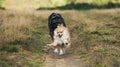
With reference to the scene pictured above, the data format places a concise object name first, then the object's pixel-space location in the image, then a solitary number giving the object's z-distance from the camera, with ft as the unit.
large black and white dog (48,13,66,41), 41.91
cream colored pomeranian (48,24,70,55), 39.96
